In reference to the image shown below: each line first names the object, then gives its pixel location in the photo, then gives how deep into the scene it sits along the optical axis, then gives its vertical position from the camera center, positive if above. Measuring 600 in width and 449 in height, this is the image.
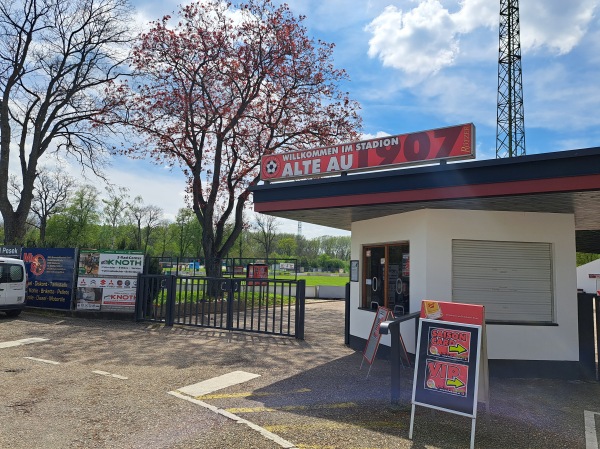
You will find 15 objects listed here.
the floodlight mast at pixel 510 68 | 40.22 +19.10
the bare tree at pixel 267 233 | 65.79 +5.32
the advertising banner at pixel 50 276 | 14.27 -0.56
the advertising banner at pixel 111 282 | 13.54 -0.63
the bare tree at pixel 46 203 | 45.84 +5.97
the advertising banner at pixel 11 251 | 15.84 +0.26
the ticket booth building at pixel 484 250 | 7.65 +0.47
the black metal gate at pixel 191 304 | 10.97 -1.24
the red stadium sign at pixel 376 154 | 7.41 +2.19
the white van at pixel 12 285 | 13.11 -0.82
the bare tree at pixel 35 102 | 21.42 +8.02
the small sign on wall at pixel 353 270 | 10.44 -0.01
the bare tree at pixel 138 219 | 58.38 +6.00
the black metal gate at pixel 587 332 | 7.87 -0.97
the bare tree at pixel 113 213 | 55.22 +6.15
